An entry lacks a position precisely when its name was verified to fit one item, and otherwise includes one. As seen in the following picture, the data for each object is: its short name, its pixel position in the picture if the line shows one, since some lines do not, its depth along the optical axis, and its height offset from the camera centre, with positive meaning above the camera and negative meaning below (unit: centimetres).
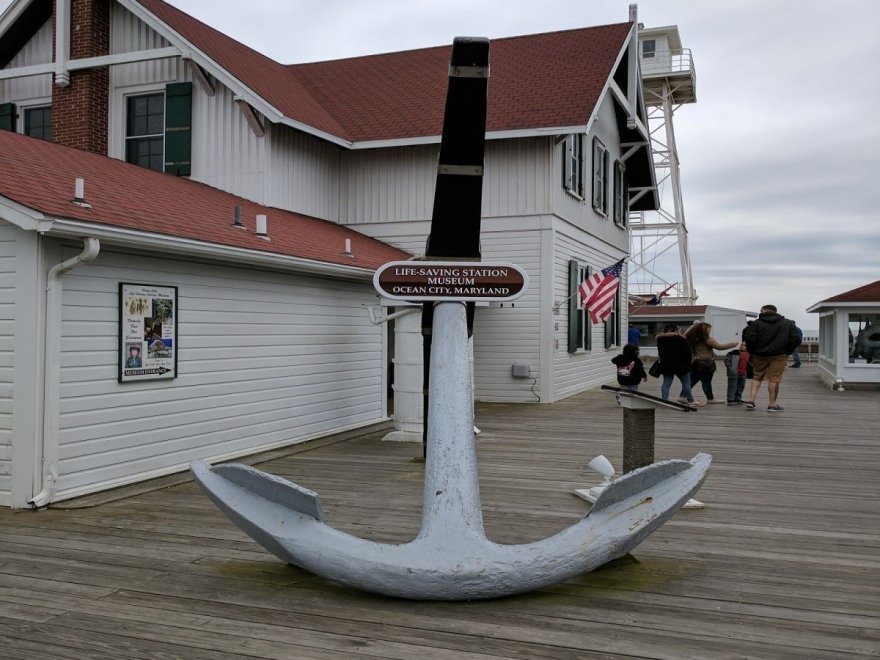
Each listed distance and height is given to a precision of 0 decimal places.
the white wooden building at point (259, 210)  719 +219
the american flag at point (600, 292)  1549 +92
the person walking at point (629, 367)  1383 -41
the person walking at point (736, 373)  1540 -54
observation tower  3662 +1146
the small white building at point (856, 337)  1895 +19
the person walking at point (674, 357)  1488 -25
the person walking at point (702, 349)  1529 -10
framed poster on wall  770 +4
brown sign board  495 +35
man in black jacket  1382 +5
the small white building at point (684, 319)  3675 +114
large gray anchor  438 -102
